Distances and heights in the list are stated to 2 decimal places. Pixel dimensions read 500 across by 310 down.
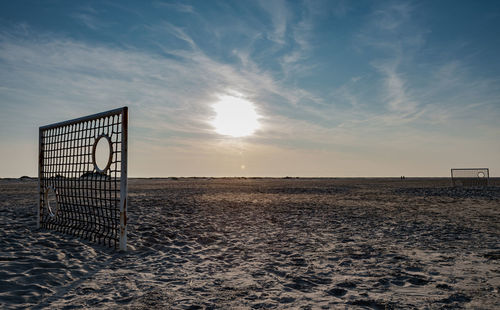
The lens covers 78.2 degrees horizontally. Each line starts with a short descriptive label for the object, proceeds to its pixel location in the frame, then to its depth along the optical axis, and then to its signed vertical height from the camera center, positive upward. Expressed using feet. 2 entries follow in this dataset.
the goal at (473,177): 102.12 -2.37
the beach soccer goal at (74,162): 20.21 +1.20
